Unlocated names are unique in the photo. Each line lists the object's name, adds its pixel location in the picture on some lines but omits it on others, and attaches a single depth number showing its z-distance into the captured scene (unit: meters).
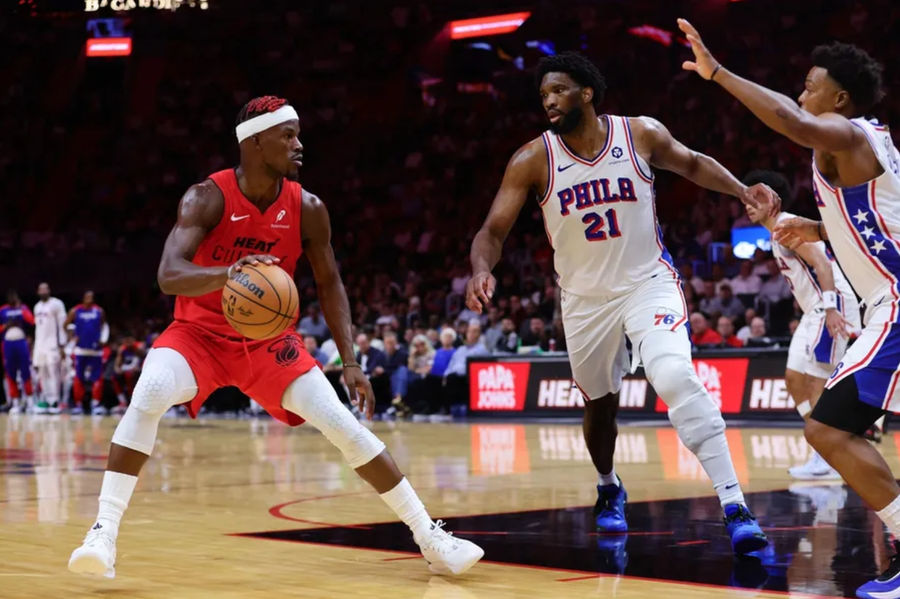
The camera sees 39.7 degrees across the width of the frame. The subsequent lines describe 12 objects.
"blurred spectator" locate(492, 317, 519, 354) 19.48
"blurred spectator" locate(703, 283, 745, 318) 18.45
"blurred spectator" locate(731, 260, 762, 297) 19.03
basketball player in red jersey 5.39
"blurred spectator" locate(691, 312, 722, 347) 17.33
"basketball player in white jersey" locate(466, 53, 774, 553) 6.58
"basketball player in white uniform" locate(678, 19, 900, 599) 4.74
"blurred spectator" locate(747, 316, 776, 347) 16.59
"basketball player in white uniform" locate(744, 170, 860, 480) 9.41
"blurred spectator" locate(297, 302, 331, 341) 22.75
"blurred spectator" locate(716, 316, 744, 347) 17.17
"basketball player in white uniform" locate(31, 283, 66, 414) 22.97
